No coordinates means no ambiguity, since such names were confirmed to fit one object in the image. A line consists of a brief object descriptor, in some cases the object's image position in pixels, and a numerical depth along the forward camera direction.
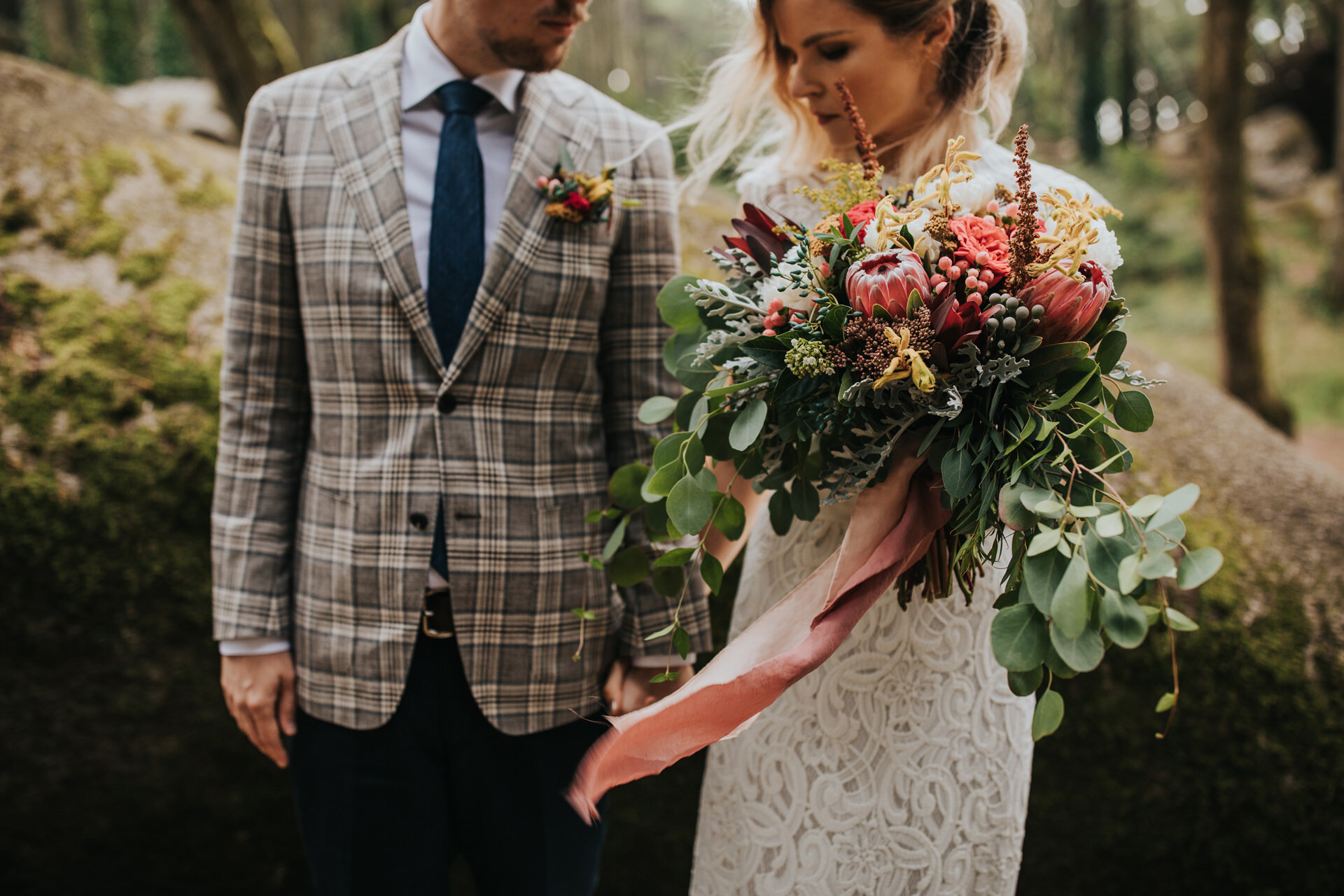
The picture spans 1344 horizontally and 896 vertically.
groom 1.58
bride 1.47
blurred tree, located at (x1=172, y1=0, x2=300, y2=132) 4.25
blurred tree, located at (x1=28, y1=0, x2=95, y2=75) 12.98
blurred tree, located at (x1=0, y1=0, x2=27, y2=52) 13.55
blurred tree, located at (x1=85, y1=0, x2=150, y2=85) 14.09
